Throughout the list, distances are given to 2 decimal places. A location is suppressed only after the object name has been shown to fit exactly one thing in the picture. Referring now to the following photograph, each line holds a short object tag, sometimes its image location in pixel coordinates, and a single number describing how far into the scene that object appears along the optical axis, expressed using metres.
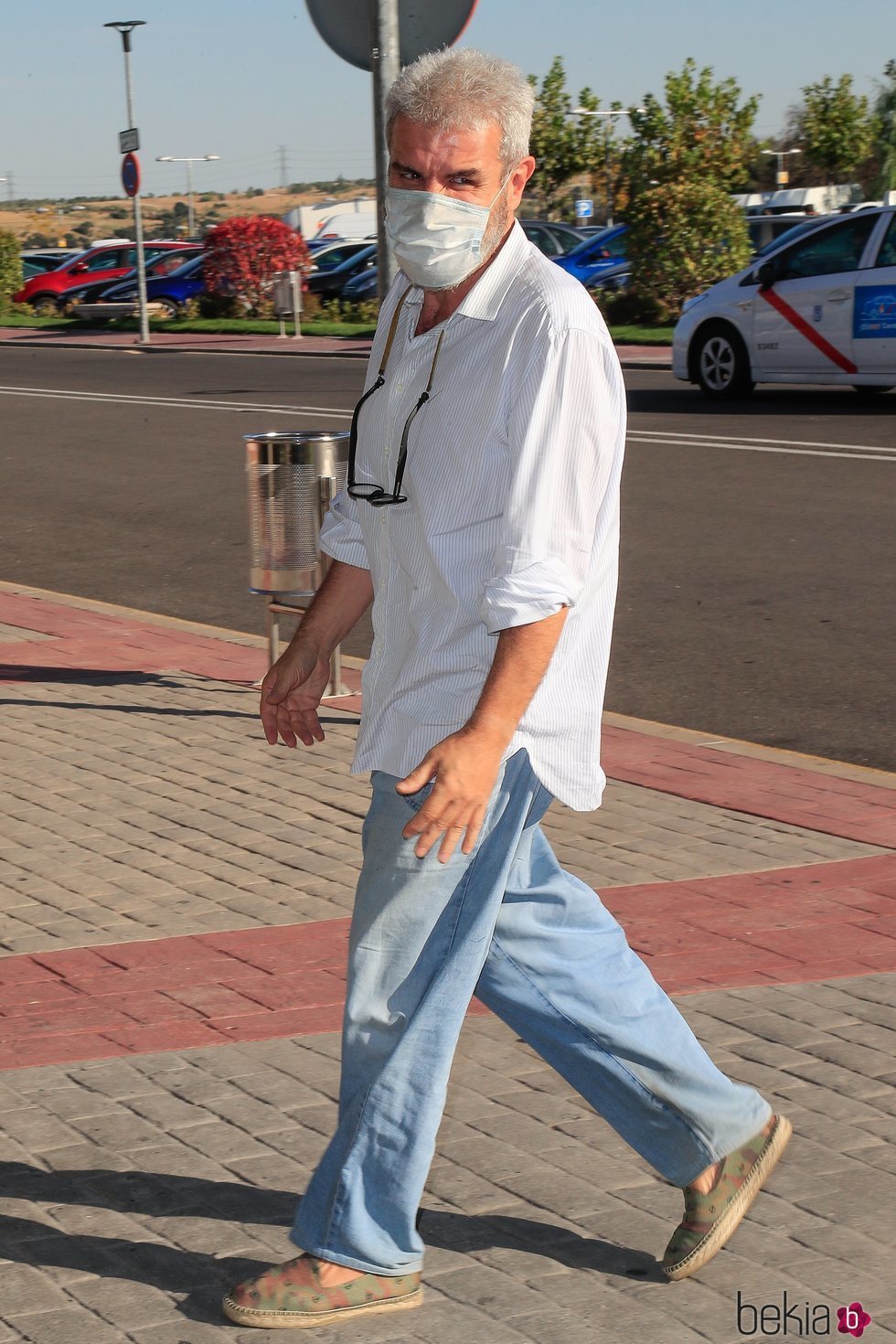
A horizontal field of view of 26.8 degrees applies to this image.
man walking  2.66
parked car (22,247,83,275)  46.78
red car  40.81
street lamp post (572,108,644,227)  49.12
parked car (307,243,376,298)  35.03
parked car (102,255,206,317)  36.22
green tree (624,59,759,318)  26.61
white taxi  16.33
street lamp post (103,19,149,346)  30.17
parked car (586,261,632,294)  28.69
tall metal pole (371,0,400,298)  5.66
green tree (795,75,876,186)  57.09
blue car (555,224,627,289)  28.81
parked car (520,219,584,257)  30.06
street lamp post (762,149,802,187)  64.47
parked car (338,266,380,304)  34.03
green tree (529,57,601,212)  48.12
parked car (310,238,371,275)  39.28
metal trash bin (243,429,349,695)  6.93
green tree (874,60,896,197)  64.12
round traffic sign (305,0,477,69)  5.61
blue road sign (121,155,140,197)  29.37
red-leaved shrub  33.25
